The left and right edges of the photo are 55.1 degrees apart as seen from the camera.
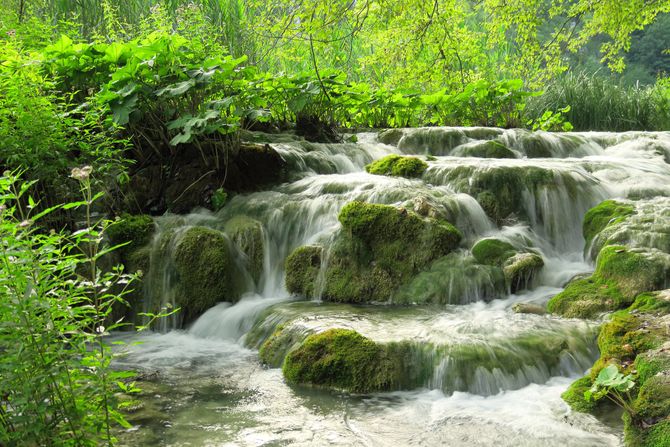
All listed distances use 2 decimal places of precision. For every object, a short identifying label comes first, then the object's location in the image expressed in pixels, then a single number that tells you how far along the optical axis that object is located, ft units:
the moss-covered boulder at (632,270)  17.33
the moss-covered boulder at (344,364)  15.17
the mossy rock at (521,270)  20.08
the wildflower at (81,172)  8.41
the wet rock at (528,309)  18.03
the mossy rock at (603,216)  21.97
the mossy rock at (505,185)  24.47
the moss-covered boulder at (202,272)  22.22
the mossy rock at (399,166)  27.35
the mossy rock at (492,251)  20.90
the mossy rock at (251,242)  23.49
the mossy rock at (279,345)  17.07
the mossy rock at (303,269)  21.91
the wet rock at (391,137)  34.54
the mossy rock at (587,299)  17.34
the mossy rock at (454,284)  19.89
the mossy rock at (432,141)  33.68
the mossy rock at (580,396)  12.97
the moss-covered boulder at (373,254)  21.25
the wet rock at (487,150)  31.58
